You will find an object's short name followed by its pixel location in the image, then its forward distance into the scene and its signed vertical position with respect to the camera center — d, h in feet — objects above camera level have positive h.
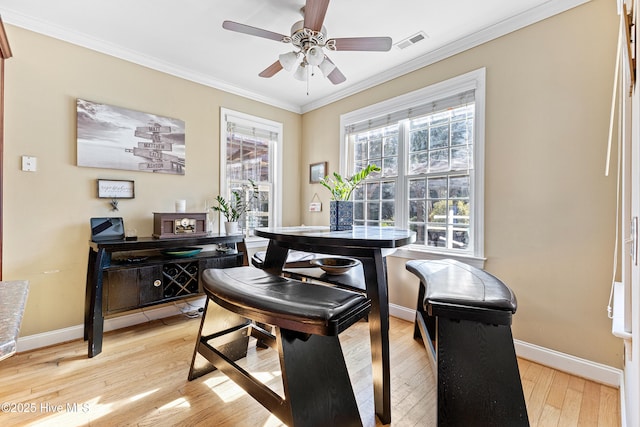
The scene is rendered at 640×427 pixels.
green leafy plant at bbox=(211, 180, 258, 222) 10.35 +0.32
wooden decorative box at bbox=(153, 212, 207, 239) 8.39 -0.45
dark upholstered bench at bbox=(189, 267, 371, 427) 3.48 -1.91
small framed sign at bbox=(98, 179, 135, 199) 8.18 +0.64
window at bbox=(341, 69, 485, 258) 8.00 +1.52
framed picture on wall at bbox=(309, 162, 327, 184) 12.22 +1.72
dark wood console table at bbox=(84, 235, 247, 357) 7.01 -1.83
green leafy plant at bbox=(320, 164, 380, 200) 6.39 +0.48
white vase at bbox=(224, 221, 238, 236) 9.96 -0.60
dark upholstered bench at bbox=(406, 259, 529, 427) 3.86 -2.20
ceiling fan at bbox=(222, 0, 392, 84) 5.75 +3.82
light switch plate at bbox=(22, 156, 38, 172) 7.11 +1.20
